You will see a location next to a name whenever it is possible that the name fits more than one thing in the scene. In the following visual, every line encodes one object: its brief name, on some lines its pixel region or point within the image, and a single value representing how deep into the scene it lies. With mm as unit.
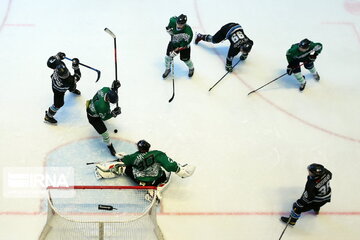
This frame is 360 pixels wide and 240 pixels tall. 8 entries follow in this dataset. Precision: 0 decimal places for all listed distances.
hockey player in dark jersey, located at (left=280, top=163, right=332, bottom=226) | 7051
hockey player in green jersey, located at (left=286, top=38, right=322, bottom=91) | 9383
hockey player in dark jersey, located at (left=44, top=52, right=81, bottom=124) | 8023
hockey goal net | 7102
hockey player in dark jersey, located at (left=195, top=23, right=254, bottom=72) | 9859
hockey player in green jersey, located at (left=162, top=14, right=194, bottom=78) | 9039
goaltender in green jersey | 7461
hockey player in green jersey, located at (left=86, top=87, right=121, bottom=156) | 7581
